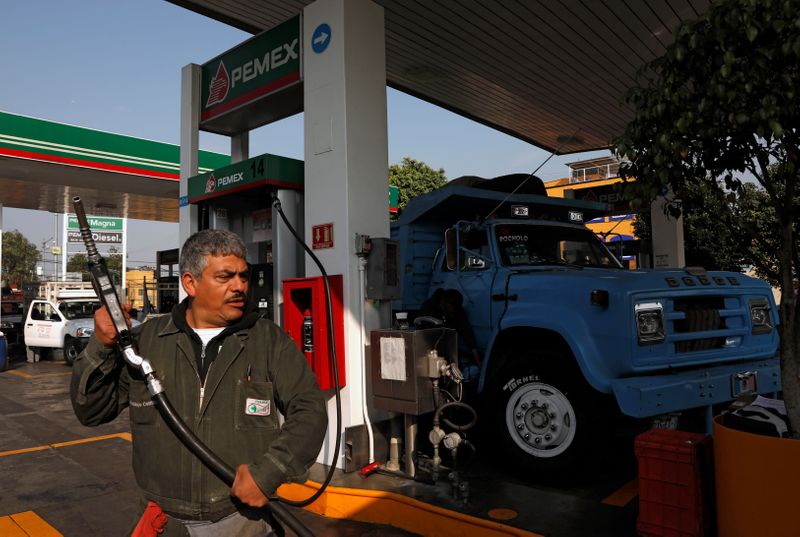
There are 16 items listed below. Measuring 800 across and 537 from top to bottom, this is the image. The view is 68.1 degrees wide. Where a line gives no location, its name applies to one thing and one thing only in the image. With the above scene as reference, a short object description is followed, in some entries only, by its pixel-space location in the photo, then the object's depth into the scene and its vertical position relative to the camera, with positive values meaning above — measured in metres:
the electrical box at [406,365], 4.73 -0.55
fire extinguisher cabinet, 5.16 -0.28
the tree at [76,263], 66.96 +4.70
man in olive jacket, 2.10 -0.34
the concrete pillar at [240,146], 8.07 +2.11
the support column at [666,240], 10.39 +0.94
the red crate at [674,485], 3.46 -1.15
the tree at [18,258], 55.11 +4.58
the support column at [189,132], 7.57 +2.18
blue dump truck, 4.55 -0.37
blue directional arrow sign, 5.42 +2.42
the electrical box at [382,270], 5.15 +0.25
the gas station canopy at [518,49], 7.41 +3.54
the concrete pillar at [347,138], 5.22 +1.46
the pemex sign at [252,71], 6.18 +2.62
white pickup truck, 15.37 -0.41
